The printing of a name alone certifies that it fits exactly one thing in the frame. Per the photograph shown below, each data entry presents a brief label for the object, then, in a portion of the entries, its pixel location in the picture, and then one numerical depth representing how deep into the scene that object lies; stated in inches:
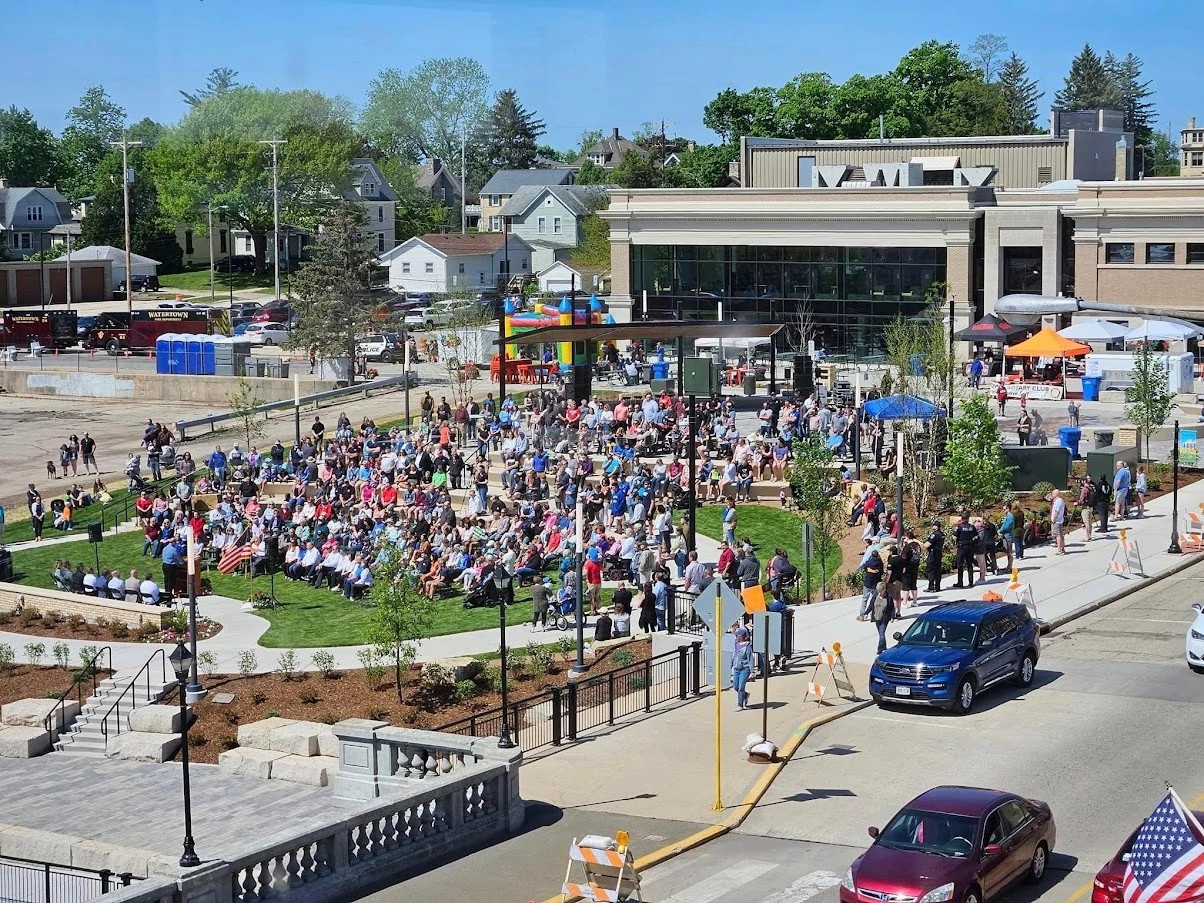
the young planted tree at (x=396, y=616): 1076.5
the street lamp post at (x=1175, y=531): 1411.2
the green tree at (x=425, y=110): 5861.2
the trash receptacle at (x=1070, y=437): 1767.5
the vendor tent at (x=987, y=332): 2475.4
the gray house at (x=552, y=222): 4857.3
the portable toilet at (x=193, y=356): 2994.6
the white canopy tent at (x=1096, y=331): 2267.5
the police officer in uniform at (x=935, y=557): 1277.1
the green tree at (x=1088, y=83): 6889.8
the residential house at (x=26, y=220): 5113.2
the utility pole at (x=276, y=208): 3910.4
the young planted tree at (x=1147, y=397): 1727.4
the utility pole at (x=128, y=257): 3978.8
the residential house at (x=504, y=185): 5580.7
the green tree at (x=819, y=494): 1317.7
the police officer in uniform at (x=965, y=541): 1290.6
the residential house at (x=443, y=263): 4471.0
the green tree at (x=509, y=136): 6599.4
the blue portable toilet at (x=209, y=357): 2987.2
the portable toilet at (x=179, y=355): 3004.4
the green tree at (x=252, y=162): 4667.8
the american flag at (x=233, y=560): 1638.8
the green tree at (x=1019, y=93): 6565.0
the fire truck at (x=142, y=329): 3435.0
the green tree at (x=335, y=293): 2859.3
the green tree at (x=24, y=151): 5880.9
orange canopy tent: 2166.6
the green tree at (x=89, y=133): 6063.0
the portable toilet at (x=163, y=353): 3014.3
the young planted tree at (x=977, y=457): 1501.0
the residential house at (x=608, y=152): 6791.3
